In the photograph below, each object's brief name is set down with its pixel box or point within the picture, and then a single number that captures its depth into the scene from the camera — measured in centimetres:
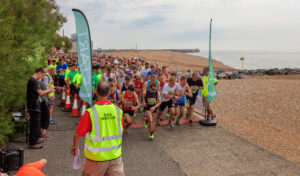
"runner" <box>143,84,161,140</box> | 796
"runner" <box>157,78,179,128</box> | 881
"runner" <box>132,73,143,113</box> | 1038
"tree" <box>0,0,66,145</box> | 599
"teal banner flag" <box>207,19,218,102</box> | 919
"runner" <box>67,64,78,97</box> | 1017
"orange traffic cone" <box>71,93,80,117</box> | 1006
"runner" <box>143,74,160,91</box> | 850
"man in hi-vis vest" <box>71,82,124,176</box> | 355
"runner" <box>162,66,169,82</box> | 1144
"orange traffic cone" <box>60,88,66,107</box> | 1181
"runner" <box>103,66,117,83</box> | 1006
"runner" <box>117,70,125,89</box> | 1151
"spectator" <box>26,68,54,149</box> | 628
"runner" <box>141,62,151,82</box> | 1341
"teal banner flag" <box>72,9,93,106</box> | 491
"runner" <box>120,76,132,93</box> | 909
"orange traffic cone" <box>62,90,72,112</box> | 1092
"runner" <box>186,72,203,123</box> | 951
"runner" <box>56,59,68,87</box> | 1348
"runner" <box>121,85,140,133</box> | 777
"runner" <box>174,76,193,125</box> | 903
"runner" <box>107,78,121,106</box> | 809
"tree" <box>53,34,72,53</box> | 6589
